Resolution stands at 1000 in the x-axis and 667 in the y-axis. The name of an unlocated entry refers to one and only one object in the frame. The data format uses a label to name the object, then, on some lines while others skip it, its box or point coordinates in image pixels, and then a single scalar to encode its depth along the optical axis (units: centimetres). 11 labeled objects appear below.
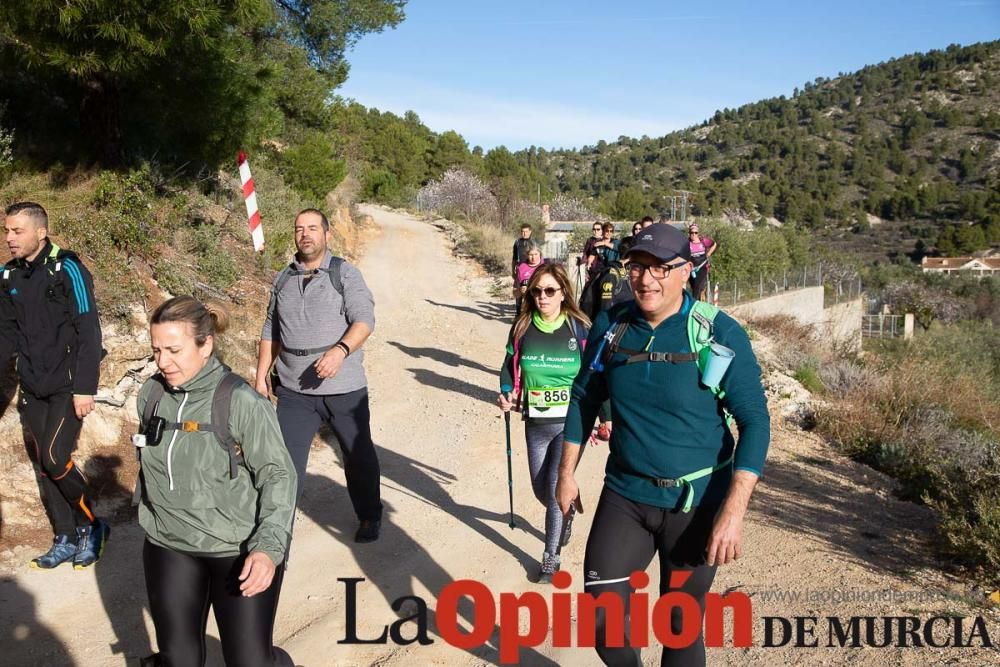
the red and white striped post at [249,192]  1053
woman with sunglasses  483
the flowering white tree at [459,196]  3619
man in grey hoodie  470
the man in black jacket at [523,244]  1210
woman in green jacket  275
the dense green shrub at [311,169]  1992
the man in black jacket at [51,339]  443
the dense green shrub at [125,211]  831
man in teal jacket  281
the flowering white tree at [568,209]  4772
